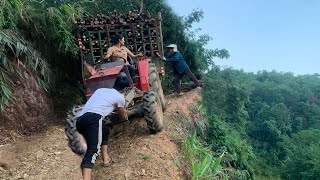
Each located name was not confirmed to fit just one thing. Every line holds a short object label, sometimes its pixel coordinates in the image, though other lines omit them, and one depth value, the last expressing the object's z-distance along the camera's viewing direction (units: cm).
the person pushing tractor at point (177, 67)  633
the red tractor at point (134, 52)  364
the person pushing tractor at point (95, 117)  261
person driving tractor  438
